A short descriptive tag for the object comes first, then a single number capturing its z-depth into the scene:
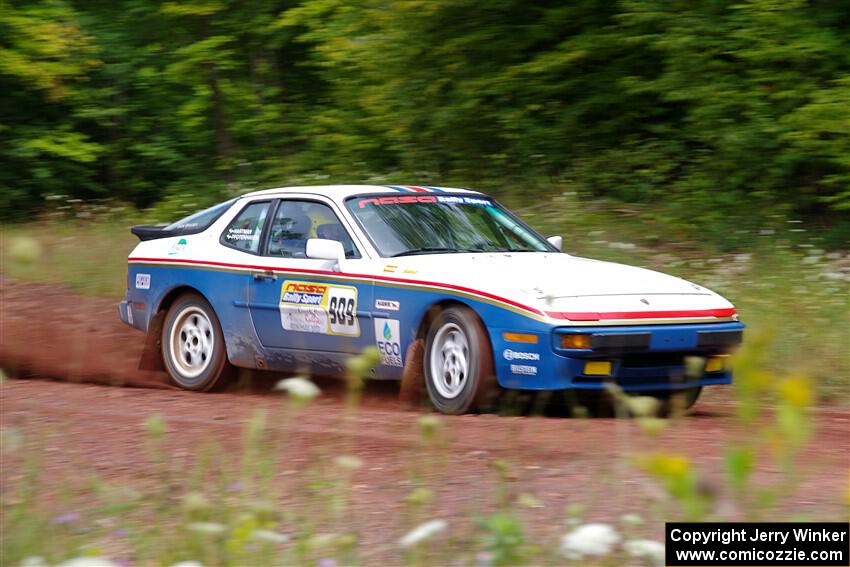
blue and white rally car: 13.91
